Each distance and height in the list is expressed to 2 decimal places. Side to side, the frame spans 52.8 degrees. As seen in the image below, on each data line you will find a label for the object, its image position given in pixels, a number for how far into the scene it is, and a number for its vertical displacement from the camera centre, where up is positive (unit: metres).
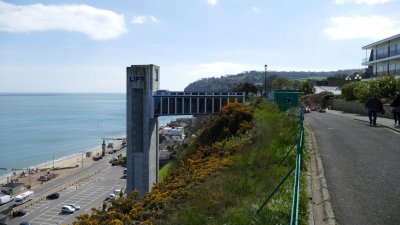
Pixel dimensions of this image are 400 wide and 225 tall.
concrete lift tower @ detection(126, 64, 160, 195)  35.12 -3.22
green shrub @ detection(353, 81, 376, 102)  27.89 +0.11
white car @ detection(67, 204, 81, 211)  43.66 -12.49
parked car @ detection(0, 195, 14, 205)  48.83 -13.08
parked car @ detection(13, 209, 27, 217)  42.91 -12.90
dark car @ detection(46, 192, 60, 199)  49.96 -12.87
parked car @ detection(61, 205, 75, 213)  42.59 -12.38
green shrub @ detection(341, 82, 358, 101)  33.78 +0.12
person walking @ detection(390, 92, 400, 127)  16.94 -0.65
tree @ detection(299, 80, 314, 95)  50.19 +0.68
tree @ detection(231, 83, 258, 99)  63.82 +0.71
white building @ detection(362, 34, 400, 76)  47.53 +4.65
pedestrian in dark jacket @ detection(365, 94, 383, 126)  17.56 -0.64
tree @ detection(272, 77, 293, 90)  60.34 +1.43
